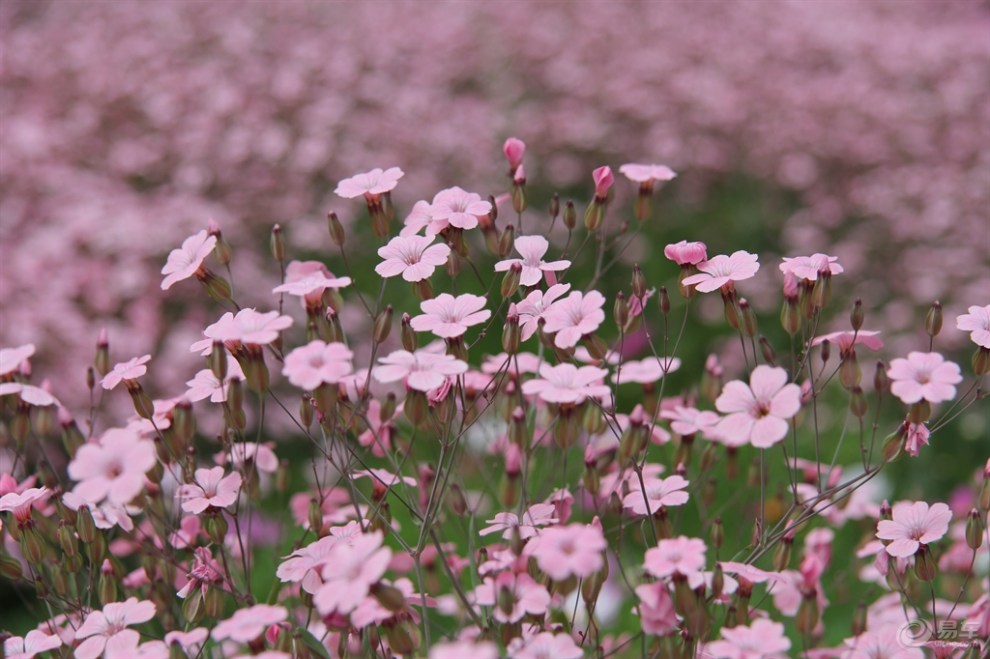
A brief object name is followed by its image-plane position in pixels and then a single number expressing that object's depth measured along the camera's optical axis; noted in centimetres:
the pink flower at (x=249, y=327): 81
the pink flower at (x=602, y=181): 88
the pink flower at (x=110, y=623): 81
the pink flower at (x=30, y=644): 82
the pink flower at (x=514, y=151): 89
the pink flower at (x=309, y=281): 83
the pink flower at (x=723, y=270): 83
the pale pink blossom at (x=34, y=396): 85
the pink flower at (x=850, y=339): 85
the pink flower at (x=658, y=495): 84
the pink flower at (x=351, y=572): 78
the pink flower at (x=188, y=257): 85
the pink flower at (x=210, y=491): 83
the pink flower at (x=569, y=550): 77
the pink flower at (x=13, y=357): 84
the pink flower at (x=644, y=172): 89
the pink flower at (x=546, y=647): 79
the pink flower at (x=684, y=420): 86
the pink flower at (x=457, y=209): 85
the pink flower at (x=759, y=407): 80
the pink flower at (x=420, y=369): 81
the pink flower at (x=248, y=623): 78
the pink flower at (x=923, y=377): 81
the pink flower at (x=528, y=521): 82
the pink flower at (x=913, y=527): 83
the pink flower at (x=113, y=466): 78
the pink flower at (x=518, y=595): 80
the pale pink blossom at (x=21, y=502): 83
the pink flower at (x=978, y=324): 82
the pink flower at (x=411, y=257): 84
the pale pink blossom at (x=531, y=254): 85
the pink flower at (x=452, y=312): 82
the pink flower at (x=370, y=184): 86
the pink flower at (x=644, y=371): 88
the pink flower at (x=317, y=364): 79
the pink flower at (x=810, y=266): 83
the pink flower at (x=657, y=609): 80
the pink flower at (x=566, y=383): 81
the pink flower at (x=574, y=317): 82
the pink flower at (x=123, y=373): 84
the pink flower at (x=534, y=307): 83
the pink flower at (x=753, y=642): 80
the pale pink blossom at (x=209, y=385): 83
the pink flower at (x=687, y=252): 84
